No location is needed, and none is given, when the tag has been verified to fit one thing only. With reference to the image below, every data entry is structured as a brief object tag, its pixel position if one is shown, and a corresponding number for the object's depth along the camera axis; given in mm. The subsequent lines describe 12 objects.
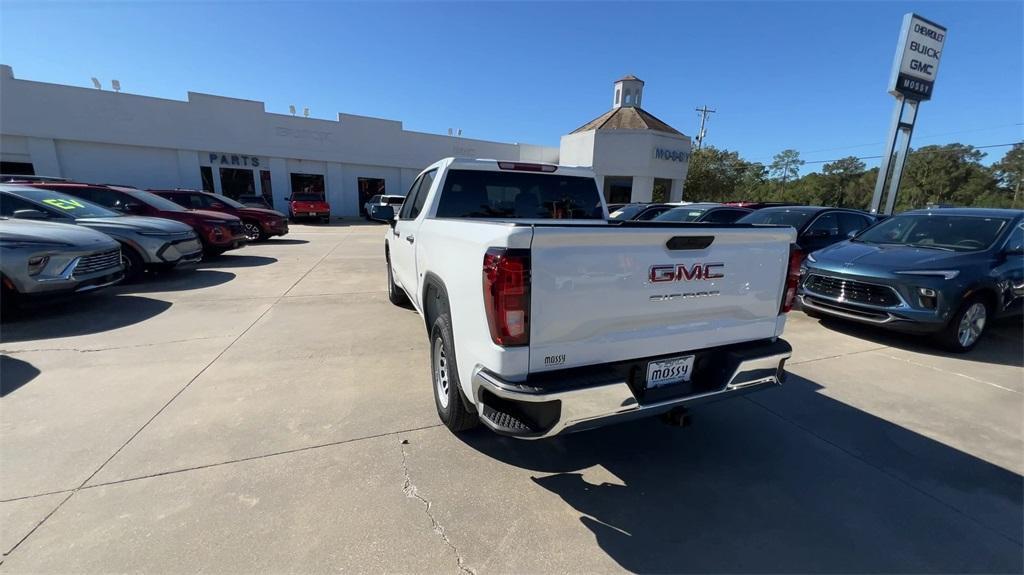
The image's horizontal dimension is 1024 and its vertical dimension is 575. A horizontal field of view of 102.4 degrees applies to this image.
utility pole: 47344
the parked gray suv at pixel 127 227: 6309
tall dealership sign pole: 15414
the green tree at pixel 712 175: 40781
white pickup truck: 2002
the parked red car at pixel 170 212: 8391
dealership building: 20297
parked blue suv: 4656
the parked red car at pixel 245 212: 12047
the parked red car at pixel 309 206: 22250
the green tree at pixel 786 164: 87188
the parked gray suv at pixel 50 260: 4750
